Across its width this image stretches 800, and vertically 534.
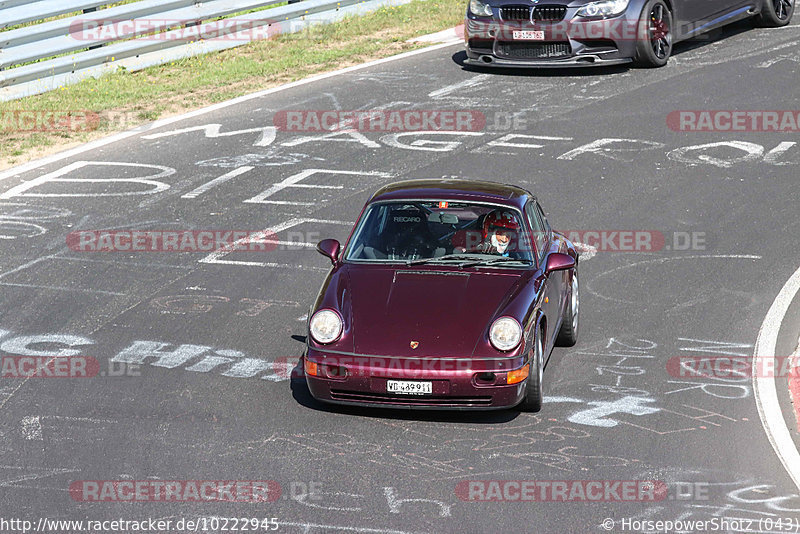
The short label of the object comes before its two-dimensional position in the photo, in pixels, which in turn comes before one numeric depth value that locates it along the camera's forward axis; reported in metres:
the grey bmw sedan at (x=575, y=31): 34.16
